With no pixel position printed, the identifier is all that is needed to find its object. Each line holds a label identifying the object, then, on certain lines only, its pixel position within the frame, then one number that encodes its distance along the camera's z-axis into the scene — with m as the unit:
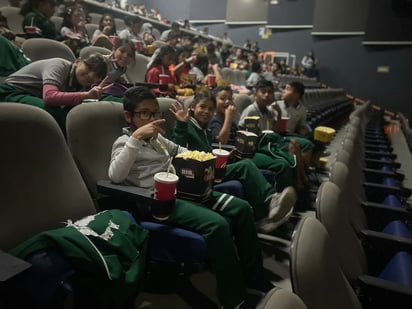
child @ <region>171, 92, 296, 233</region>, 1.72
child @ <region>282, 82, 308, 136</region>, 3.09
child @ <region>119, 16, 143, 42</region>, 4.60
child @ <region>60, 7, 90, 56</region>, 3.25
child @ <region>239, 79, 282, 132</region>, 2.65
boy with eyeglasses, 1.19
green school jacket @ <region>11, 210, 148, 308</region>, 0.82
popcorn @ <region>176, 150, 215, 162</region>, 1.20
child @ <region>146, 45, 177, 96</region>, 3.00
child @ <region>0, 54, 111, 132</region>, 1.60
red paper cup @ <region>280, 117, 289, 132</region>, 2.81
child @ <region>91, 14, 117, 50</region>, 3.35
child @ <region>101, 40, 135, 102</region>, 2.44
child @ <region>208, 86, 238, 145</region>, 2.19
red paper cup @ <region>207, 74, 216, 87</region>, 3.35
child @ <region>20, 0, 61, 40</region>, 2.86
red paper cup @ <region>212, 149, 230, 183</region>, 1.53
